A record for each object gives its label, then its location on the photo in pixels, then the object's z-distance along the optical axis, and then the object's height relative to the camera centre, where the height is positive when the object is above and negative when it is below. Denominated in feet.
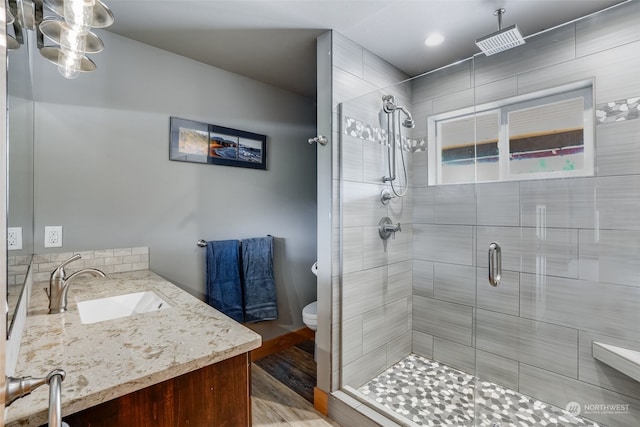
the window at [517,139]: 5.70 +1.63
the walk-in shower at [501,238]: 5.38 -0.53
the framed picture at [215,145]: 6.95 +1.80
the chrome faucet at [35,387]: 1.65 -1.04
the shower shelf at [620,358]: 5.09 -2.62
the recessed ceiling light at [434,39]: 6.40 +3.89
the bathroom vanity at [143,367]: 2.27 -1.32
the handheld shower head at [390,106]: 7.09 +2.65
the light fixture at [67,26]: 2.98 +2.05
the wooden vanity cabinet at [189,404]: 2.37 -1.67
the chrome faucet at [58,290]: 3.78 -0.97
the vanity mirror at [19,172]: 2.66 +0.52
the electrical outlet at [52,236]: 5.36 -0.39
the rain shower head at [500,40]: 5.29 +3.30
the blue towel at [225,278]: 7.29 -1.61
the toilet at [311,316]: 7.20 -2.54
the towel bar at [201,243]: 7.27 -0.70
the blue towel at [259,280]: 7.86 -1.81
